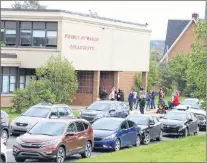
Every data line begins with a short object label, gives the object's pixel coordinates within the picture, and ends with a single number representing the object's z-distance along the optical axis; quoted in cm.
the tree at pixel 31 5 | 9801
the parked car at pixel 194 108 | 3875
